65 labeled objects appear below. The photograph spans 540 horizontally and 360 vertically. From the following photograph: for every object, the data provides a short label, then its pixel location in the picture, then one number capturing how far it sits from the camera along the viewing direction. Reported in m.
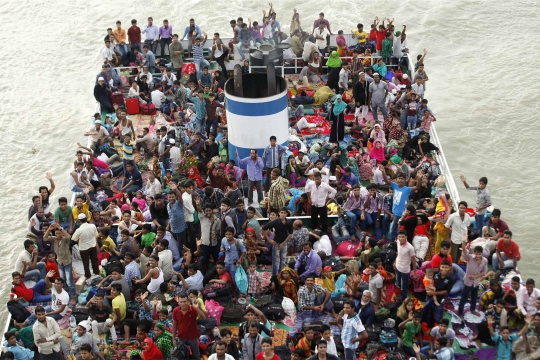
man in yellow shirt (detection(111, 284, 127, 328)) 13.80
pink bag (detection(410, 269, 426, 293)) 14.48
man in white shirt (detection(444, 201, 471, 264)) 14.74
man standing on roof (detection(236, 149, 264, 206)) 16.53
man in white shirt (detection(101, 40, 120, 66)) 22.64
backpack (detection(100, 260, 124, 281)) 14.93
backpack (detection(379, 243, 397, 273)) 14.82
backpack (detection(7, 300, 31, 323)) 14.16
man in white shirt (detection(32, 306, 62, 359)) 12.93
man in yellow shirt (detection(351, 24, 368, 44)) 23.28
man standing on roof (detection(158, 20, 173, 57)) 23.31
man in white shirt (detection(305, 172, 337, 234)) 15.76
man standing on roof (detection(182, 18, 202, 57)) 23.17
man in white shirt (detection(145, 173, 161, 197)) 16.89
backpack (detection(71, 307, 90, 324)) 14.41
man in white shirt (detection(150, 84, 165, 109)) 21.08
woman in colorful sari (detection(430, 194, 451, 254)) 15.23
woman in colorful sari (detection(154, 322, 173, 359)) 13.26
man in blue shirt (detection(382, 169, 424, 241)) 15.52
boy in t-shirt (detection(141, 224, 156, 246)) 15.43
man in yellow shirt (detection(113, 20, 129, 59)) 23.02
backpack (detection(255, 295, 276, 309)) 14.45
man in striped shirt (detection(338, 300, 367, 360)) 12.56
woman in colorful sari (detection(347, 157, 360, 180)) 17.80
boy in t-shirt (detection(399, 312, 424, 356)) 13.05
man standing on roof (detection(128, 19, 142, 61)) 23.11
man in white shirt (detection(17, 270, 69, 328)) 13.98
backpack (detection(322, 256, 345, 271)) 15.19
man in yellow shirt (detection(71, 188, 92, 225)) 16.06
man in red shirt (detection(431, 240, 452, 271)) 14.10
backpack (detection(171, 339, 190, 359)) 13.04
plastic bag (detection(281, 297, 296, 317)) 14.24
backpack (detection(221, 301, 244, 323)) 14.31
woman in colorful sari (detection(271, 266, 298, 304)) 14.50
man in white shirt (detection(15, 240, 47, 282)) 14.91
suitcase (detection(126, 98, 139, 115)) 21.20
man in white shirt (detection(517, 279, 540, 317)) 13.47
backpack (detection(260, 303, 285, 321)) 14.27
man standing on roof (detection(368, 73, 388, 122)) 19.97
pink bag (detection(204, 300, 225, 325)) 14.16
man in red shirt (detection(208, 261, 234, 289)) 14.49
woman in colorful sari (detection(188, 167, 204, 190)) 17.55
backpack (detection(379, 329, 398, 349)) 13.44
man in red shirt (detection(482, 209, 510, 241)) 15.02
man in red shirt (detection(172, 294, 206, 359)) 12.72
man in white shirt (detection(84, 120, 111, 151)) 19.23
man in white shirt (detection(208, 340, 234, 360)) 11.63
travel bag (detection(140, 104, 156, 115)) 21.23
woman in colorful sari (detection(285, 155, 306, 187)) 17.71
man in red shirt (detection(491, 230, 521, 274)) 14.70
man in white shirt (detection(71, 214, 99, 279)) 14.98
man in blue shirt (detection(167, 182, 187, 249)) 15.09
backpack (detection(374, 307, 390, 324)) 13.88
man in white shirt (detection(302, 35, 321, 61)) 22.25
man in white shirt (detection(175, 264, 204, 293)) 14.22
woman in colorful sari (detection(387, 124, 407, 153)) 18.95
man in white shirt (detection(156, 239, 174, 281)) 14.52
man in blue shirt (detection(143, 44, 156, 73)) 22.55
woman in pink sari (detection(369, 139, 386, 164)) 18.27
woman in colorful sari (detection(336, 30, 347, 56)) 22.59
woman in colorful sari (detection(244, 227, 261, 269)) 14.94
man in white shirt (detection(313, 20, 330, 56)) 22.75
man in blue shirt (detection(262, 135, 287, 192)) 16.81
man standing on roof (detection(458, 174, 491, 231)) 15.69
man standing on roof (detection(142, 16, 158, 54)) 23.31
